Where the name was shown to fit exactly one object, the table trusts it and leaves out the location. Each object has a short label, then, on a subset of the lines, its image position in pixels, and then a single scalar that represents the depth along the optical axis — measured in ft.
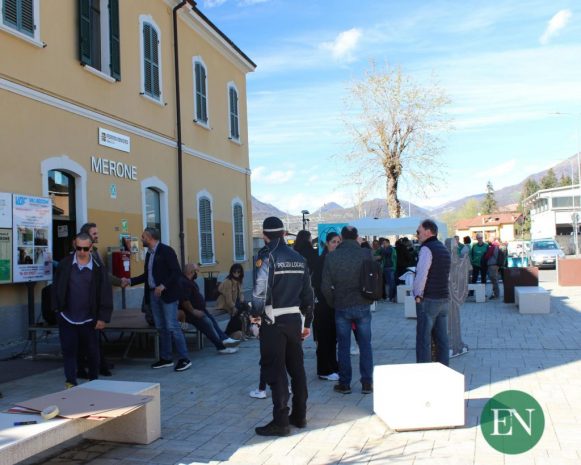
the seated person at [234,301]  34.04
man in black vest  22.45
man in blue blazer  26.58
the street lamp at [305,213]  81.64
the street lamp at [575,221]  117.62
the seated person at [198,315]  30.35
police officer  17.75
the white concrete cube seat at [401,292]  53.72
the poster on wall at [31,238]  31.27
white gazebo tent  64.64
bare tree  102.47
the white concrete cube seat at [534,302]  43.55
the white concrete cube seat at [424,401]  17.53
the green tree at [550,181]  375.45
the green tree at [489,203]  452.35
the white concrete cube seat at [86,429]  12.93
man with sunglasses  22.29
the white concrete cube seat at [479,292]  53.98
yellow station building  33.50
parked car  108.47
